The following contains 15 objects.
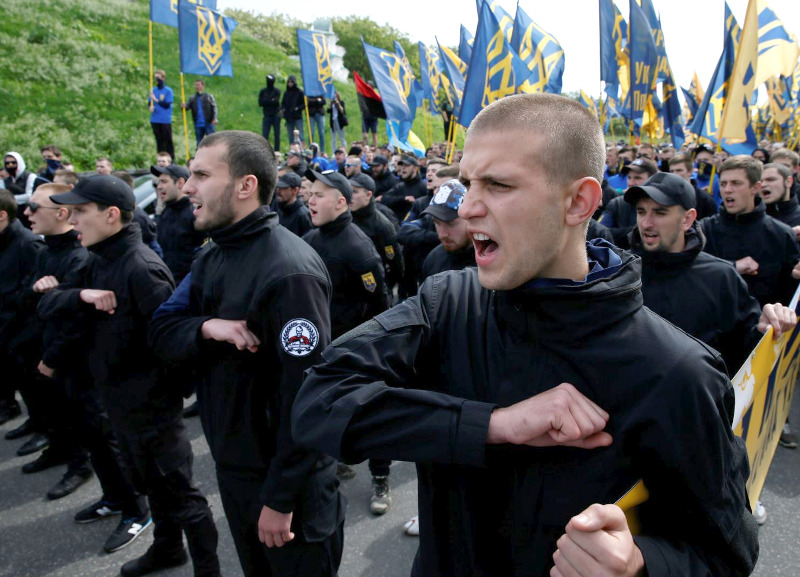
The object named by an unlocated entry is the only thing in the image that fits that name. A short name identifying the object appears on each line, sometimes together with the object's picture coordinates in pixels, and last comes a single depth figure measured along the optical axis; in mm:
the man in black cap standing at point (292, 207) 7102
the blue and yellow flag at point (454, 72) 10703
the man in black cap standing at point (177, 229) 6594
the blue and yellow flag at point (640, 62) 8969
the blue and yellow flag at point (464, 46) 11031
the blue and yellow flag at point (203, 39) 10039
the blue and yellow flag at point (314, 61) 12672
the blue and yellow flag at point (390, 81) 11031
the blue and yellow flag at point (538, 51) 8203
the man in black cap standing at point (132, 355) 3125
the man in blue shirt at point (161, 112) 14541
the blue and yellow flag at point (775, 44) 6754
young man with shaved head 1134
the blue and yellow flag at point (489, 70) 6925
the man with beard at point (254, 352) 2260
